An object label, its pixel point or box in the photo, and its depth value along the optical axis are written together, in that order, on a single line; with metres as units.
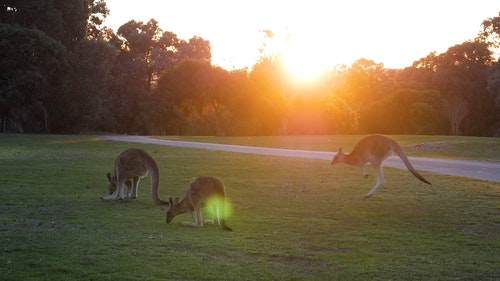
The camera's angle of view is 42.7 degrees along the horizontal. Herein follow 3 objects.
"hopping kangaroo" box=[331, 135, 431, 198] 15.69
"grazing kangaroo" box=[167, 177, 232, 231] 10.89
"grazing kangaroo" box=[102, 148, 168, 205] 13.61
